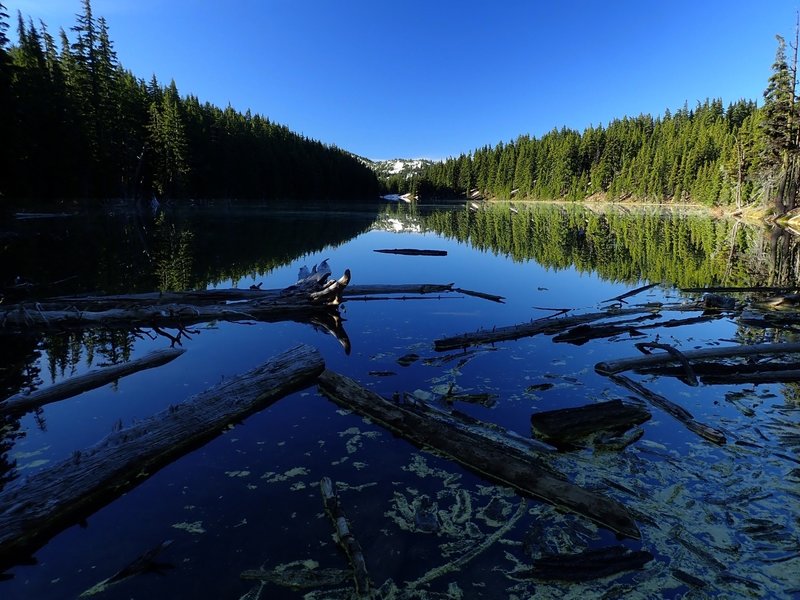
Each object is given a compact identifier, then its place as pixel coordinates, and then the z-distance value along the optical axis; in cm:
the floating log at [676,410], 652
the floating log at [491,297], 1638
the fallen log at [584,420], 652
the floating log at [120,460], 435
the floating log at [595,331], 1179
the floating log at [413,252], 2761
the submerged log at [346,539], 379
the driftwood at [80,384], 725
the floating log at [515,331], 1096
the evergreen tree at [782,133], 5231
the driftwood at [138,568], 379
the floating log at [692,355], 941
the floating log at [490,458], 470
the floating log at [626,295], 1545
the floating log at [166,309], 1145
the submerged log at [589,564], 401
